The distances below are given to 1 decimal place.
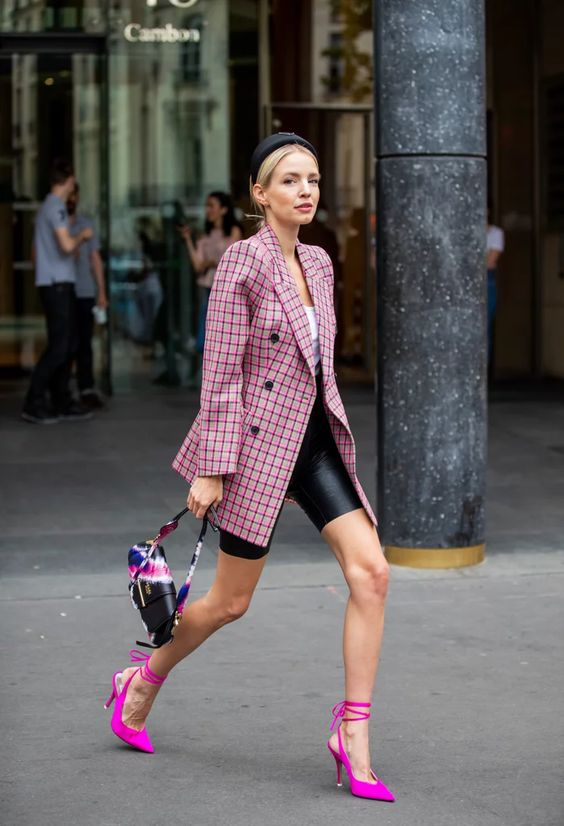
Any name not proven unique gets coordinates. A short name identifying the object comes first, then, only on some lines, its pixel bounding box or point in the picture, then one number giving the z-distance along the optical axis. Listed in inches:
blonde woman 175.3
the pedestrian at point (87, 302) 529.0
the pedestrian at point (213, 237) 548.1
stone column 283.4
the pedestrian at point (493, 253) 597.6
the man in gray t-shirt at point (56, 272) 490.3
